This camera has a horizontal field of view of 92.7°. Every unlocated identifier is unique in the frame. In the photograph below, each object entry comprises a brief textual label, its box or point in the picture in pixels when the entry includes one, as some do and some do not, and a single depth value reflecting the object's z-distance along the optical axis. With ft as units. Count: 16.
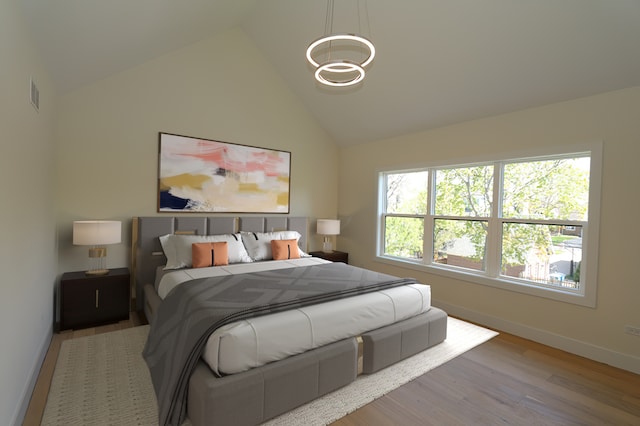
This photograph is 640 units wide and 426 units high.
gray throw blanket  6.00
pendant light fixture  10.88
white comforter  5.88
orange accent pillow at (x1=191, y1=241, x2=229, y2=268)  11.24
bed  5.76
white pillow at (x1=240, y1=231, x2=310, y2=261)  13.07
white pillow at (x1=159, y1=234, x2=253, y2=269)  11.27
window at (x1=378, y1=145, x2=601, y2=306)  9.86
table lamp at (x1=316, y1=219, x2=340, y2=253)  16.40
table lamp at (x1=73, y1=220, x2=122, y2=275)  9.92
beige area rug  6.15
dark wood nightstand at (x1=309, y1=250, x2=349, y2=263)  16.49
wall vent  7.00
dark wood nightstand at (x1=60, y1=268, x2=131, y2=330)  9.92
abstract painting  12.70
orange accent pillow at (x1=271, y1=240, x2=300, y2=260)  13.19
